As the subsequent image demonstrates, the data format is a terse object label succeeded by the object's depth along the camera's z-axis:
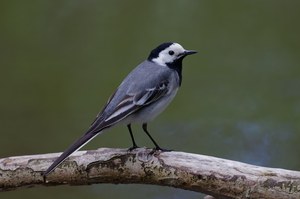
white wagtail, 6.00
